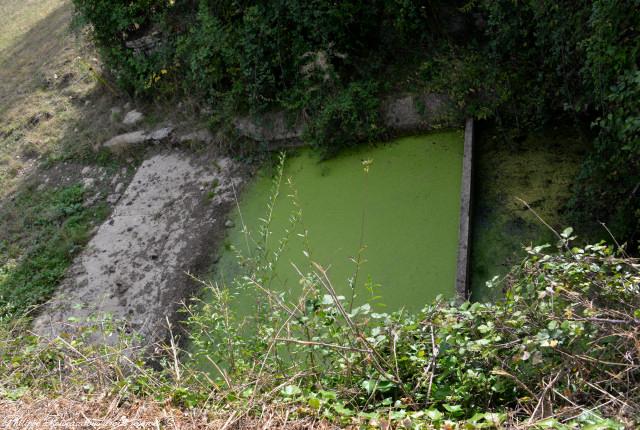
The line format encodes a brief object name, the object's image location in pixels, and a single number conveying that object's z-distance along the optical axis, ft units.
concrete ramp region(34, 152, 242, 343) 16.06
